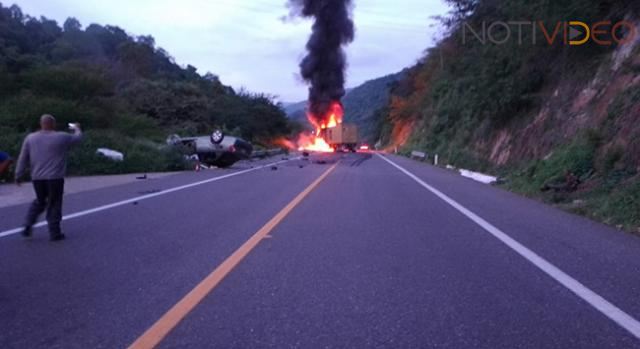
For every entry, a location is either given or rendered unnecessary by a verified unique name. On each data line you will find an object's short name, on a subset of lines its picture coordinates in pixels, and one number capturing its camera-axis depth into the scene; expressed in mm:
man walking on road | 6926
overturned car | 24438
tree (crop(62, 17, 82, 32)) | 106575
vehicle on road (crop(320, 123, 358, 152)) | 49281
